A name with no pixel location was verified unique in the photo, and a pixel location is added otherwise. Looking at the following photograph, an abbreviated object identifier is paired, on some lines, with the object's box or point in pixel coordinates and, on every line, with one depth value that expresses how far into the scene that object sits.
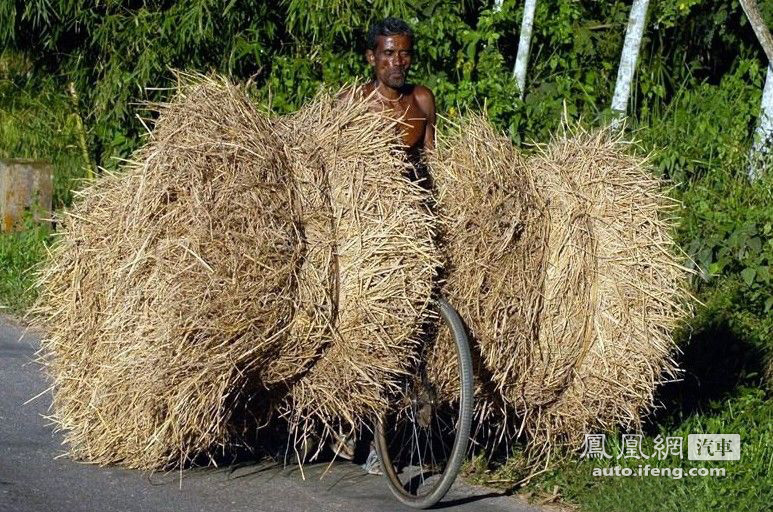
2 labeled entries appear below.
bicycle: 8.65
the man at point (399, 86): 10.12
